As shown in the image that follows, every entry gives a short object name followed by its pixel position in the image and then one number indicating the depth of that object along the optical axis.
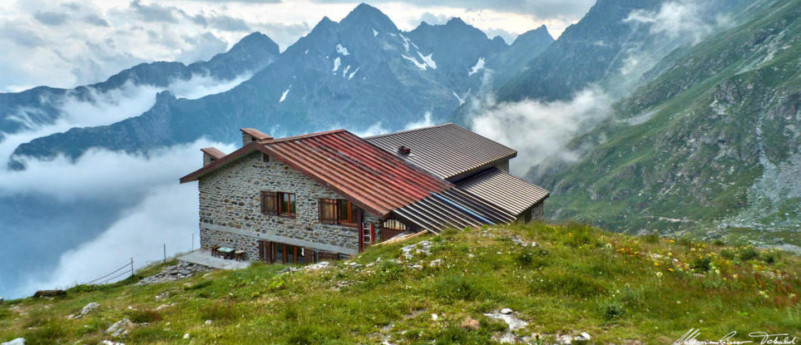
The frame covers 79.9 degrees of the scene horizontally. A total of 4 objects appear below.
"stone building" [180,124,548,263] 24.20
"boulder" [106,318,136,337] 11.04
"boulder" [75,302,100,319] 14.47
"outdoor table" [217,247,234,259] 28.69
